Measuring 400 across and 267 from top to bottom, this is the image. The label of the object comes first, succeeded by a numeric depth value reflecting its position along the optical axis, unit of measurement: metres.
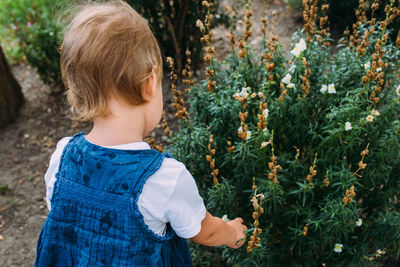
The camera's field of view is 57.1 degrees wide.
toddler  1.37
